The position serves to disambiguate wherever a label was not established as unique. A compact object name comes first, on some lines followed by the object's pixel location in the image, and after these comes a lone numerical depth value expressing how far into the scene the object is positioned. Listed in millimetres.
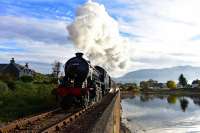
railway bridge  12598
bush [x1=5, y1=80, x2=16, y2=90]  30459
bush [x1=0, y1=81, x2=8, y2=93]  25942
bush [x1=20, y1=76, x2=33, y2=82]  44750
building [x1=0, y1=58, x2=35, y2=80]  63106
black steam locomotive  21408
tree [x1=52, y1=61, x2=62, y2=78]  72217
